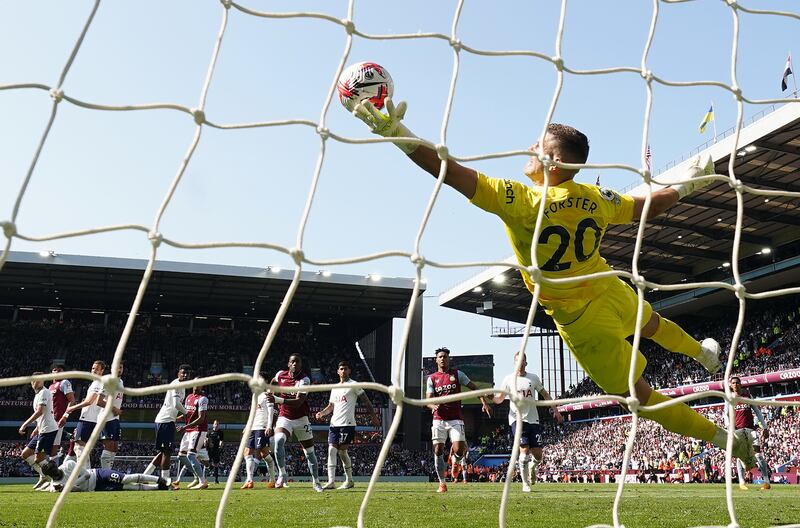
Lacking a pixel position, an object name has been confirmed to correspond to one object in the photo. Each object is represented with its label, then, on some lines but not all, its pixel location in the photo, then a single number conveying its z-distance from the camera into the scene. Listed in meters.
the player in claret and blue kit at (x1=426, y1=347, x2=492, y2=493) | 8.82
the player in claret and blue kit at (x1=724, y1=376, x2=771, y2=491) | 11.14
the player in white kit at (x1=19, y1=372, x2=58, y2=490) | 8.93
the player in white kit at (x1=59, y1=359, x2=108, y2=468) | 8.62
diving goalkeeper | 3.47
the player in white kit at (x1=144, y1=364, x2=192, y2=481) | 9.80
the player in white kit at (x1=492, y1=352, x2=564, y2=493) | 9.10
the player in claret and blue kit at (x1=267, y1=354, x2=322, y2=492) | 9.02
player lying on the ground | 7.58
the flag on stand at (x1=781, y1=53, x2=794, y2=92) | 21.02
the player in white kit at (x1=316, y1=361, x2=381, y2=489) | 9.30
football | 3.34
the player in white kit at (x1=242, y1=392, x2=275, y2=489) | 10.10
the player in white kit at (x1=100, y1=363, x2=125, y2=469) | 9.45
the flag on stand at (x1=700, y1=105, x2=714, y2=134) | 22.33
